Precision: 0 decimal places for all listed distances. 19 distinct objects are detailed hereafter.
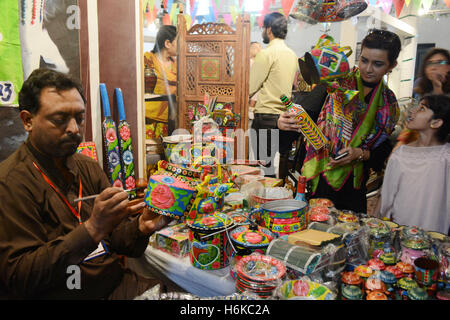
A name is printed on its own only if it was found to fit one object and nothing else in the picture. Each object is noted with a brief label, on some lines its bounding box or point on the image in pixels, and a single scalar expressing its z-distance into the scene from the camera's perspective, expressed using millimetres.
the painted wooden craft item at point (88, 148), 2370
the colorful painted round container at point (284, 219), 1296
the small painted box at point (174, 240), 1313
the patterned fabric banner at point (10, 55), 1896
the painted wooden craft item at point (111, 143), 2621
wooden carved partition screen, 3959
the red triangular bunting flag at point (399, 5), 3165
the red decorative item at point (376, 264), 1069
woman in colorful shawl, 1727
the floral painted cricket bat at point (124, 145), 2732
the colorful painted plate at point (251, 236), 1160
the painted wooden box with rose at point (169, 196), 1018
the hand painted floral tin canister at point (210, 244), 1180
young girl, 1771
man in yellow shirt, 3711
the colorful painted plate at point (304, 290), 911
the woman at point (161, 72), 4855
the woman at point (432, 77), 1905
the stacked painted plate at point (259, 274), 976
